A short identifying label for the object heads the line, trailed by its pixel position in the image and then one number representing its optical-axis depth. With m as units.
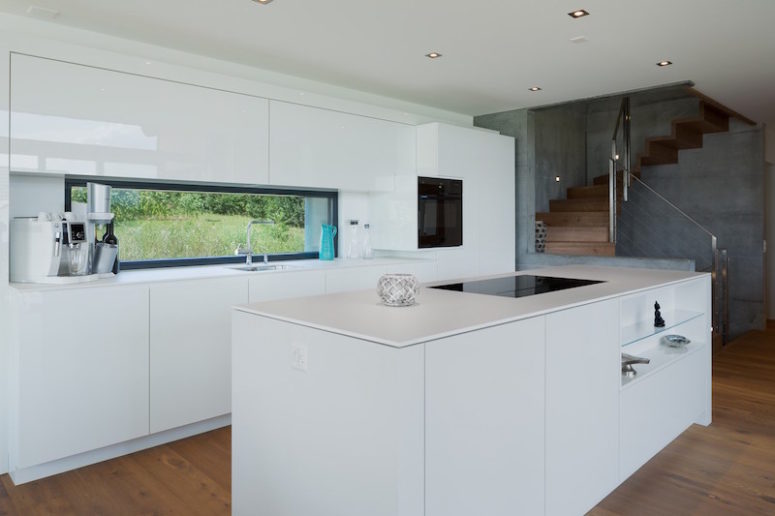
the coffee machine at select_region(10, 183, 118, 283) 2.71
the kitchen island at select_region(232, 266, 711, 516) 1.51
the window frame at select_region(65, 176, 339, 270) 3.34
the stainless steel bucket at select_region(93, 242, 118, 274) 3.04
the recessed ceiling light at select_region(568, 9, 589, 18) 2.84
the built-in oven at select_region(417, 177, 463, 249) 4.47
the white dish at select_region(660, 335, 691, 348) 3.18
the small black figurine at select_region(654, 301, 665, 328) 3.06
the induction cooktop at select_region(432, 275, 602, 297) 2.49
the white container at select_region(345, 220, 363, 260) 4.70
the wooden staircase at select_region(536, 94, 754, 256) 5.69
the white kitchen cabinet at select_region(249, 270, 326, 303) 3.36
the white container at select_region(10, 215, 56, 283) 2.72
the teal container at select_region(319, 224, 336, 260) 4.51
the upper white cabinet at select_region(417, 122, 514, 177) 4.53
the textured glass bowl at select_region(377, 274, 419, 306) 2.09
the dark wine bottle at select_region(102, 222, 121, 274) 3.13
